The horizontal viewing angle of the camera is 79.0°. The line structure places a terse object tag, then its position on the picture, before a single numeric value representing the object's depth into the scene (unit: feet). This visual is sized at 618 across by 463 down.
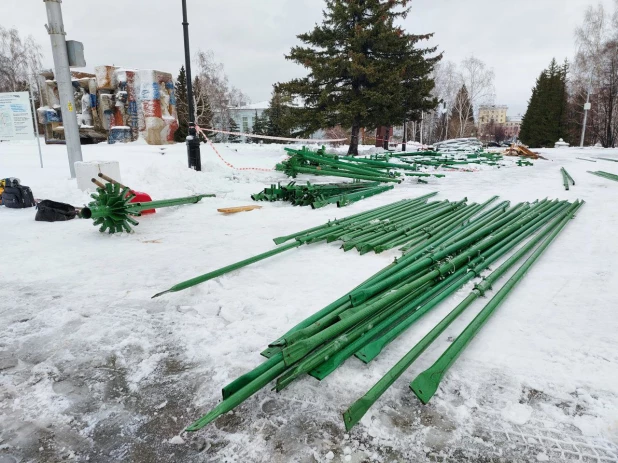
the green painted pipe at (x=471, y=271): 8.94
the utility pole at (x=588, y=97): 107.24
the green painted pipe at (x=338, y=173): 34.96
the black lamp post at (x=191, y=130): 33.83
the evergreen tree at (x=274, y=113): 134.05
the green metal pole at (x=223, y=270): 12.22
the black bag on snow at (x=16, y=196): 23.27
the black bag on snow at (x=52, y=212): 20.99
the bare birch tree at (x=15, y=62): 132.46
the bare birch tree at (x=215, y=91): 133.88
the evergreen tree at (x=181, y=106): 114.21
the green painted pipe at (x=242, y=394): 6.42
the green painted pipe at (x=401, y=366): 6.74
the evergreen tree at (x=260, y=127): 143.76
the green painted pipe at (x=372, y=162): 41.99
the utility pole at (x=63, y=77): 28.17
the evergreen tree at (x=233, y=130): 137.35
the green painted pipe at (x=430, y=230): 17.01
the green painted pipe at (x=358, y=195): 26.44
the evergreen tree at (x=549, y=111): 142.41
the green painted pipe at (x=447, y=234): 15.01
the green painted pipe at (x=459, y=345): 7.67
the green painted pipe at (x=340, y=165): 36.69
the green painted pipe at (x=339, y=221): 17.27
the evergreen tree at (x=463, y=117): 144.29
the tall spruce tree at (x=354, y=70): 56.54
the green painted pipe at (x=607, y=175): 37.72
